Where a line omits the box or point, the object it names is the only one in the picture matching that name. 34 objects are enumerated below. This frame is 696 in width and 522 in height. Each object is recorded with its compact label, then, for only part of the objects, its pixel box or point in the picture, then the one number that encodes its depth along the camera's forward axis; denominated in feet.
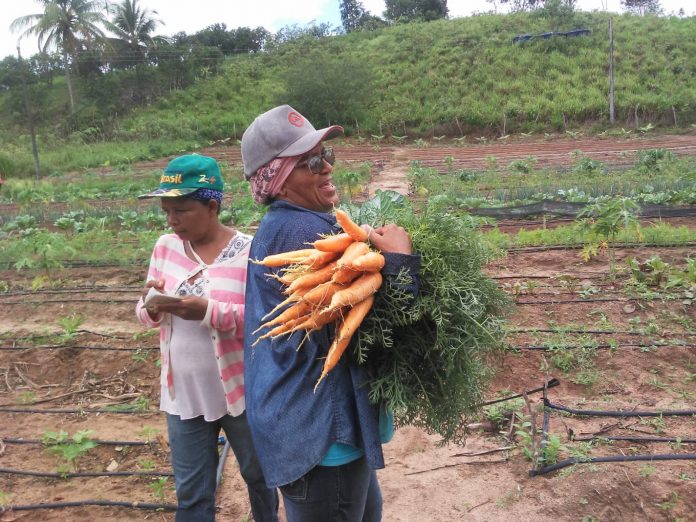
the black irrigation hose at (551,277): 19.07
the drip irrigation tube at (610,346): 14.02
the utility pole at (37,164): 61.07
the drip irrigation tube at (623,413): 11.31
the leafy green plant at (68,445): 10.69
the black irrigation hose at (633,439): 10.36
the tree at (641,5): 145.18
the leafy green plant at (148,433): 12.02
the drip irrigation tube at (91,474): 10.73
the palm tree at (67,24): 99.76
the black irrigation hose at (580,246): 21.24
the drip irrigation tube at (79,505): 9.90
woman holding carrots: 5.03
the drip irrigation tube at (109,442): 11.88
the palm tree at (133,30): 107.86
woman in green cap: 7.07
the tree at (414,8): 137.28
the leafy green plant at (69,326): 16.58
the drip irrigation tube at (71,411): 13.19
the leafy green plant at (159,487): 9.83
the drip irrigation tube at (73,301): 19.51
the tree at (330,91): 88.43
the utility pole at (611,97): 76.02
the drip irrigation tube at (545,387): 11.55
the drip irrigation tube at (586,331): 14.73
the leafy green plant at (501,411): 11.63
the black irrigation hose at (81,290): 20.67
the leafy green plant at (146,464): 11.05
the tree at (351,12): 154.52
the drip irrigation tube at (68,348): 15.94
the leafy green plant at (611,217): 18.86
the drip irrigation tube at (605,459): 9.84
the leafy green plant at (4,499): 10.09
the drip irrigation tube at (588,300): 16.74
